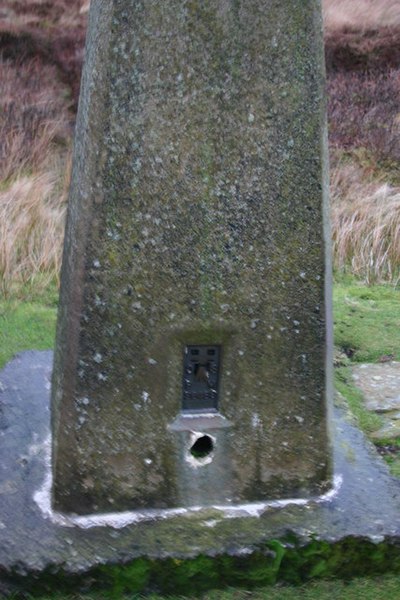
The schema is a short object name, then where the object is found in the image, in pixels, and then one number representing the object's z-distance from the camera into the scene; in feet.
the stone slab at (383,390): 12.78
